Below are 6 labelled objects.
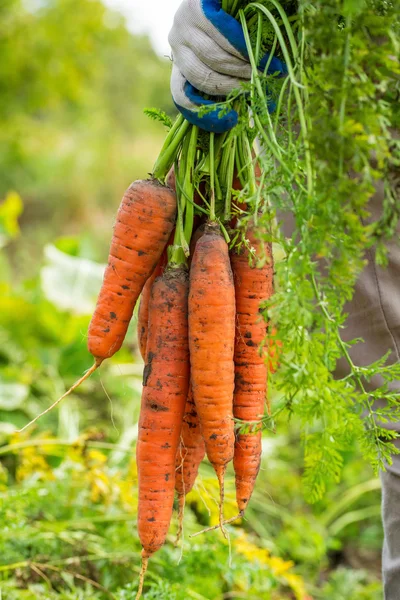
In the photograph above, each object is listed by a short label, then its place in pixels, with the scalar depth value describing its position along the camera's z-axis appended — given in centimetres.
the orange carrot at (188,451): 101
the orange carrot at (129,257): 96
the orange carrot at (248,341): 97
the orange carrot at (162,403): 96
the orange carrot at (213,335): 94
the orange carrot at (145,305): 101
